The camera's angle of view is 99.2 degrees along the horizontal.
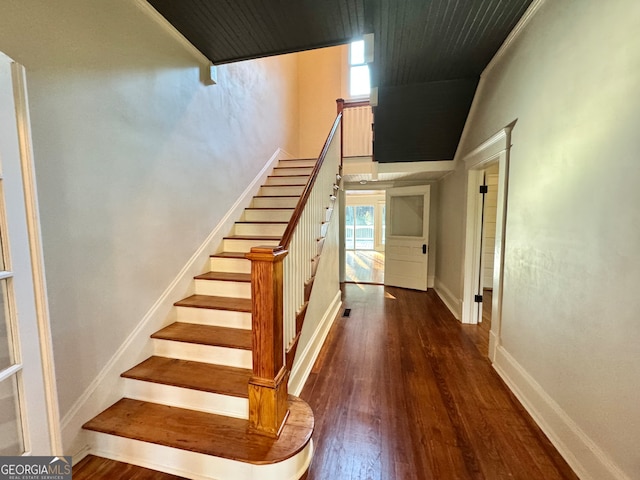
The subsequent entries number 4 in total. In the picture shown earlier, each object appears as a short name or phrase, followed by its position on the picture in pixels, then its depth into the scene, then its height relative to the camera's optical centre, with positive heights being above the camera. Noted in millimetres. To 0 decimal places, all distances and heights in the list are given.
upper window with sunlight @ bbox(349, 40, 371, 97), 5859 +3099
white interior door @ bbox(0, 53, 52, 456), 1017 -351
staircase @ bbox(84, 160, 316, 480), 1412 -1176
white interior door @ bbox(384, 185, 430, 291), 5098 -386
